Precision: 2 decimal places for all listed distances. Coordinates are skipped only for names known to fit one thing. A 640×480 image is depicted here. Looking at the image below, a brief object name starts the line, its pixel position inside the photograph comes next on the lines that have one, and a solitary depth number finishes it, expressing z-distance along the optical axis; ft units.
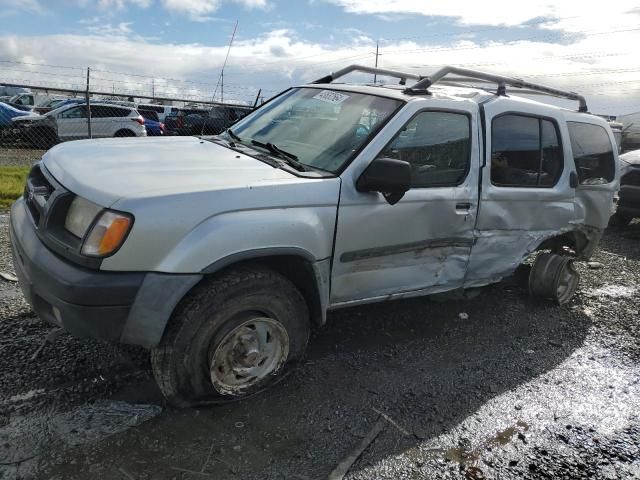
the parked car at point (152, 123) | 66.90
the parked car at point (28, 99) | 83.44
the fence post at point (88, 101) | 32.68
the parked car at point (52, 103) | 68.69
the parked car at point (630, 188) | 26.71
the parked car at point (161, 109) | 72.03
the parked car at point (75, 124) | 54.49
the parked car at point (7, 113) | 58.03
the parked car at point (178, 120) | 69.92
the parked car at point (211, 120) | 48.06
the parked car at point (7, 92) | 108.18
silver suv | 8.51
